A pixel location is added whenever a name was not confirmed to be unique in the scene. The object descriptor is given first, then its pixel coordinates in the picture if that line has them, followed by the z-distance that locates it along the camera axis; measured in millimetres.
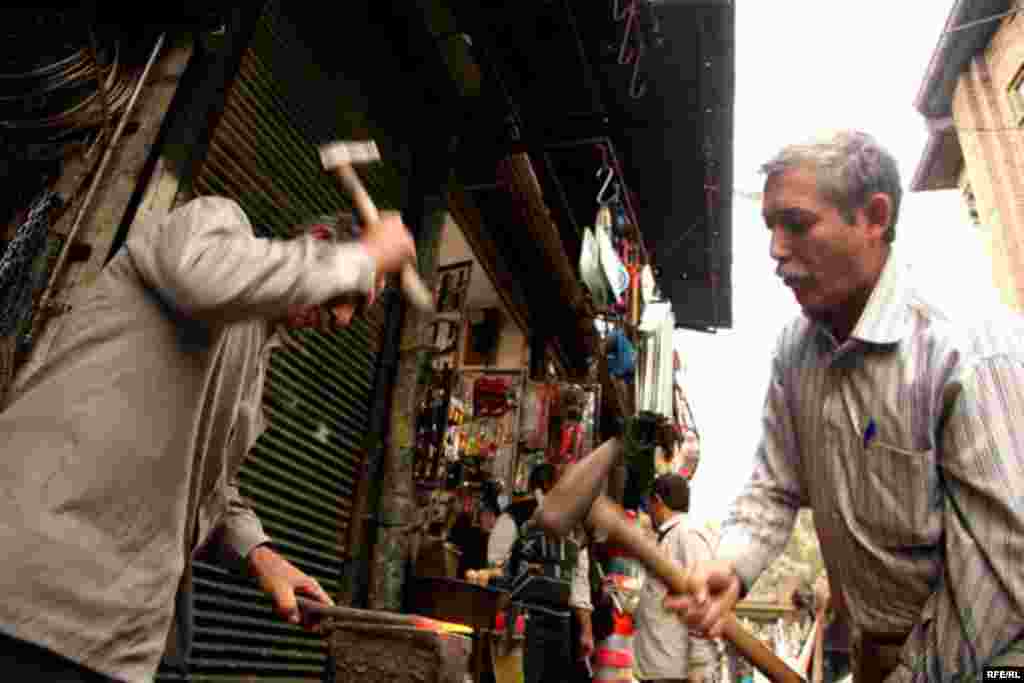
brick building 16156
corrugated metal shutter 3889
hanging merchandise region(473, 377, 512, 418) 9648
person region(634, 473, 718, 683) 5883
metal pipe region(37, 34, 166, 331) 3076
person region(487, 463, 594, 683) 6250
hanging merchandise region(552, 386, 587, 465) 9734
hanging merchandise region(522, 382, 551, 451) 9445
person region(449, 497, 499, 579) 7594
